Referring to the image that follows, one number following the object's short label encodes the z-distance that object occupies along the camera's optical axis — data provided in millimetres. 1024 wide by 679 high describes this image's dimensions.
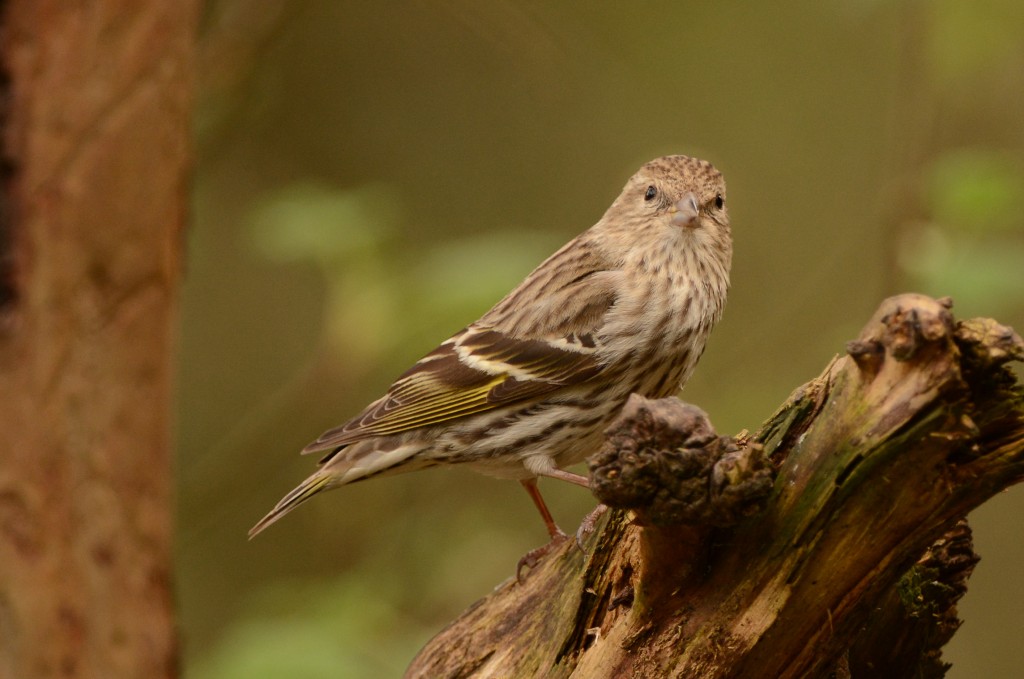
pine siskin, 7859
